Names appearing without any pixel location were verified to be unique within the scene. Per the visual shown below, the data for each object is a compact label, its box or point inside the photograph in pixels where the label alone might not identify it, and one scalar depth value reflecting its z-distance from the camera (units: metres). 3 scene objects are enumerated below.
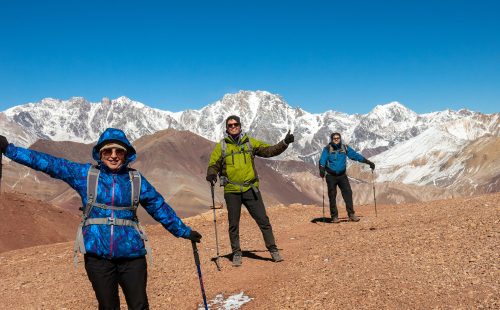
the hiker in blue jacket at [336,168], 17.39
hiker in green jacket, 11.30
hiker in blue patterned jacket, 6.04
